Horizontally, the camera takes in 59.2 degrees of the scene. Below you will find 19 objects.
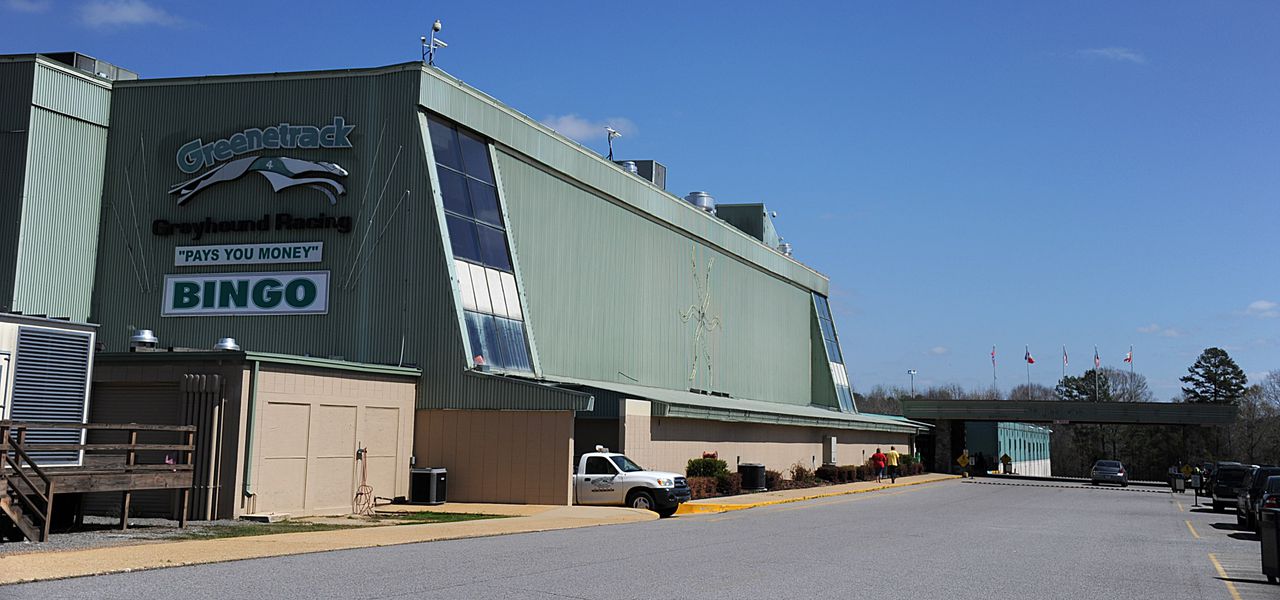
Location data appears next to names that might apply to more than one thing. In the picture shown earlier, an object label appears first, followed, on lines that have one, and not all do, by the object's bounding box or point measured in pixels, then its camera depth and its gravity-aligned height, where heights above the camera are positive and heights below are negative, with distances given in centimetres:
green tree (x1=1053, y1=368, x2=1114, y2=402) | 14662 +939
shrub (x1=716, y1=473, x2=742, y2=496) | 3769 -114
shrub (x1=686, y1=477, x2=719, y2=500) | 3534 -118
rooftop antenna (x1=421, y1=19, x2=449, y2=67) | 3445 +1214
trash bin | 4072 -92
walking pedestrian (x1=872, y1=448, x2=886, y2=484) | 5484 -48
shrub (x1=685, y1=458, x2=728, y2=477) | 3756 -61
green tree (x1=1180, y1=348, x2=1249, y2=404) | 13250 +970
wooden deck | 1709 -64
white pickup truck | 2883 -94
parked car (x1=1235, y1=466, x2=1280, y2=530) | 2698 -83
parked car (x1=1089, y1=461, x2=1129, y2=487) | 6350 -82
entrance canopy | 7206 +306
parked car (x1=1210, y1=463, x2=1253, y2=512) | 3709 -73
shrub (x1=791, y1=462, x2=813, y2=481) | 4788 -92
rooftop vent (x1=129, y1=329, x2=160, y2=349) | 2698 +235
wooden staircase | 1692 -88
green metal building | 3077 +576
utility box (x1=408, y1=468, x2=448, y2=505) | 2923 -110
